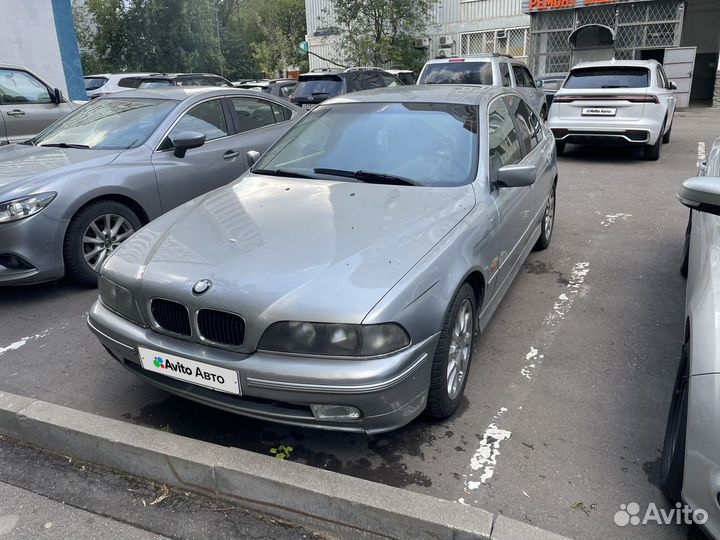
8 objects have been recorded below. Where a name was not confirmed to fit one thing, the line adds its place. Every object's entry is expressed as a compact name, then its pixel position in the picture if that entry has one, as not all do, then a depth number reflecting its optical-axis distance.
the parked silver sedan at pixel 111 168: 4.50
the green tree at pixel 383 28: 23.08
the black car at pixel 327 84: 12.38
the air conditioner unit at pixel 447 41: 25.31
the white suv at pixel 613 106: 9.21
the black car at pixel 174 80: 14.44
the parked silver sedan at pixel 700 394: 2.04
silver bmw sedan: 2.49
